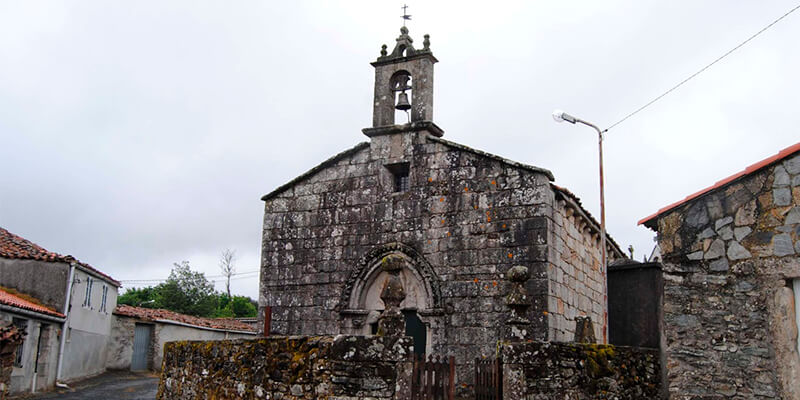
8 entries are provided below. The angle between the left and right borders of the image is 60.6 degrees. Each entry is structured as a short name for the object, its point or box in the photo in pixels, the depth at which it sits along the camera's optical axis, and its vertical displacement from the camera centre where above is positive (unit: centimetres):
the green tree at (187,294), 4159 +248
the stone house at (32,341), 1797 -30
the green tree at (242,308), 4769 +199
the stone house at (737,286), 672 +68
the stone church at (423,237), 1222 +203
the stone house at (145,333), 2634 +5
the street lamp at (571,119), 1553 +512
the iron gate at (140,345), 2697 -44
